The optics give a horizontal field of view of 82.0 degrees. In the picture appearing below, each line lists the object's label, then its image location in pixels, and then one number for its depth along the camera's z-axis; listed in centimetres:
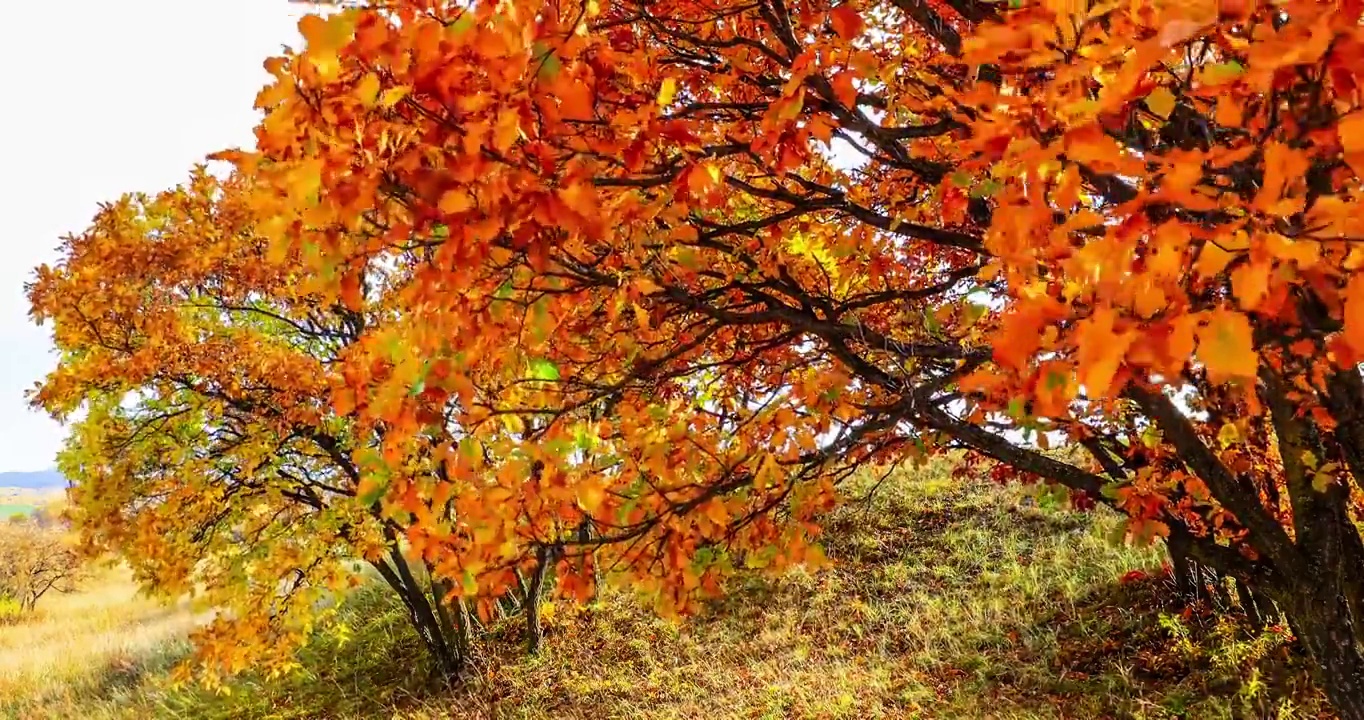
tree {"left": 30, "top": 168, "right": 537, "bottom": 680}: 845
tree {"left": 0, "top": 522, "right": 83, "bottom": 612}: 2439
